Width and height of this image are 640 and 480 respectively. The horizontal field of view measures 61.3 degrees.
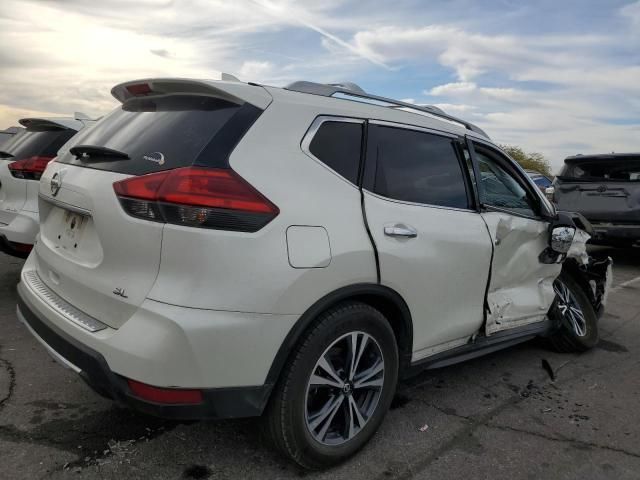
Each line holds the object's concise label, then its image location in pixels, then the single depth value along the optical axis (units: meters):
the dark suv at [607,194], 8.46
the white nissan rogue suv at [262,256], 2.12
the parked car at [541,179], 16.27
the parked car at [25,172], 4.50
